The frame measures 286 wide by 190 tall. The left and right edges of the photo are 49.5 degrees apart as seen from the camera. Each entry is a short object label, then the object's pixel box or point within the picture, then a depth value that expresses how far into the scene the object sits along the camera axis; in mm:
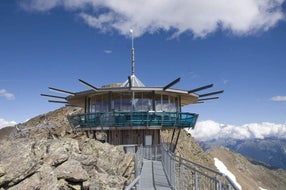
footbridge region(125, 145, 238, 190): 8367
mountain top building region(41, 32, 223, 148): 29188
